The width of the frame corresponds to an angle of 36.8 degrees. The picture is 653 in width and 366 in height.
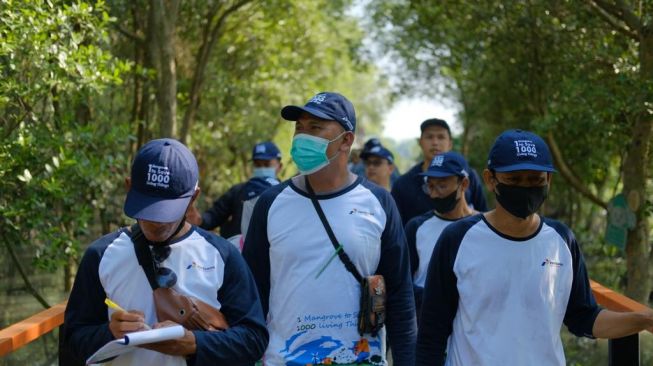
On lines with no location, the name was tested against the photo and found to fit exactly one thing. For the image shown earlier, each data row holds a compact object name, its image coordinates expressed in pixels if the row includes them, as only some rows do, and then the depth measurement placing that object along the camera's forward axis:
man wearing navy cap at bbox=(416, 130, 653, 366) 3.83
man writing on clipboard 3.43
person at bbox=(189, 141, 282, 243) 8.52
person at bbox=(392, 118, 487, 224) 7.62
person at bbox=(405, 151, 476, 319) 6.26
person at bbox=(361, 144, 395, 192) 9.29
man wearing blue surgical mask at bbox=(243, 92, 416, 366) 4.22
